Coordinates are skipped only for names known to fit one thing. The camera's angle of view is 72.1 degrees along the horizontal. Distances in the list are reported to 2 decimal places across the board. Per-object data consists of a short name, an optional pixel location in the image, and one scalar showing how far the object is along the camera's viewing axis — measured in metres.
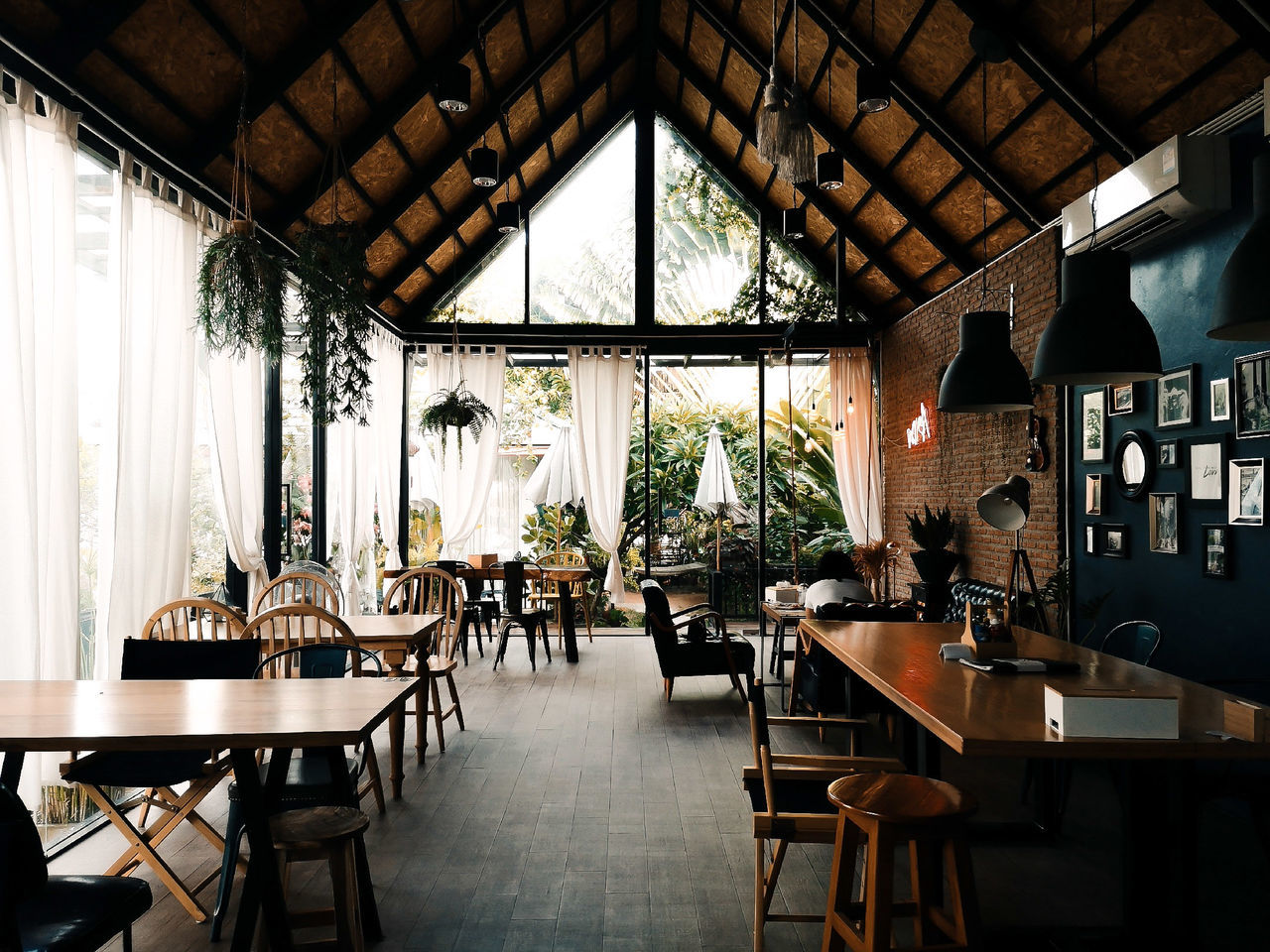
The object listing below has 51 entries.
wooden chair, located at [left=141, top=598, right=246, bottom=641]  3.76
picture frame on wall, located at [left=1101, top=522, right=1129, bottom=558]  5.10
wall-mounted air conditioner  4.21
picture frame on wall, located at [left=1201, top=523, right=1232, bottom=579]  4.25
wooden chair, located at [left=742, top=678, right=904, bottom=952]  2.51
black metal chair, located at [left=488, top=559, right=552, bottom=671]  7.63
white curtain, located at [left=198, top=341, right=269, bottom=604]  5.18
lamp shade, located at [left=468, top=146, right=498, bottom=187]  6.17
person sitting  5.61
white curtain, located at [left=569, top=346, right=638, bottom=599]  9.29
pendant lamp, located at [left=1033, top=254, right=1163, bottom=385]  3.05
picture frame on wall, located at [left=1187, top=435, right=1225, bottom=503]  4.29
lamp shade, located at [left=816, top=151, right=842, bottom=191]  6.22
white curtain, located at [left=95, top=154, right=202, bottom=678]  4.16
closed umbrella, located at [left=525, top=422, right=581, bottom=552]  9.26
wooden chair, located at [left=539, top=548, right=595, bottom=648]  8.86
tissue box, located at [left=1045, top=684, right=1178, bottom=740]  2.30
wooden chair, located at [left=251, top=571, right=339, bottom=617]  4.72
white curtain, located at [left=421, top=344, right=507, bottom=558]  9.32
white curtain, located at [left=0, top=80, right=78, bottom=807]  3.31
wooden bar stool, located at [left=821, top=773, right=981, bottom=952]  2.20
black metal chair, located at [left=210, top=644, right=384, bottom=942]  2.83
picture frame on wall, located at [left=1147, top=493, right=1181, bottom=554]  4.66
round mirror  4.87
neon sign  8.01
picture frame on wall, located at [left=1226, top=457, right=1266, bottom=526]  4.02
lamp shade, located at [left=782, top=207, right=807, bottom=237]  8.11
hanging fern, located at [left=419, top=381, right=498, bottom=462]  7.75
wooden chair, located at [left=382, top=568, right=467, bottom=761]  4.85
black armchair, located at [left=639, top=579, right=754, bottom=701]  5.97
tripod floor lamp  5.80
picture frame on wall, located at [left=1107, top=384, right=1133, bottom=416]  5.05
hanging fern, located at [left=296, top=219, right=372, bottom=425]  4.30
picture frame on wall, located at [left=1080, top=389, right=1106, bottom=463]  5.35
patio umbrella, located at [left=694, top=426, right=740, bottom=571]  9.16
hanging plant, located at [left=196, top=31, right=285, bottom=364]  3.74
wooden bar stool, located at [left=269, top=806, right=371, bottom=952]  2.38
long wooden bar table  2.28
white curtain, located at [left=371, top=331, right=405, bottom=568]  8.66
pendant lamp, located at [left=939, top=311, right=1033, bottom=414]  3.85
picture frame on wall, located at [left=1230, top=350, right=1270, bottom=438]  3.99
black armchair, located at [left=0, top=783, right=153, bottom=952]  1.59
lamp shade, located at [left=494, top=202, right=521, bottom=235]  7.76
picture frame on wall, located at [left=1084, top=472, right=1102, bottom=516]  5.36
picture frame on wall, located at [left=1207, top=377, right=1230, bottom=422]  4.24
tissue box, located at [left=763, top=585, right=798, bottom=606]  6.41
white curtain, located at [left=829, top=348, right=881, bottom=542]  9.28
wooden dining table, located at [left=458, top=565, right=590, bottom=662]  7.77
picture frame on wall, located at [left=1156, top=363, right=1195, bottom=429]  4.51
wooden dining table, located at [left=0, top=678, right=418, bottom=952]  2.29
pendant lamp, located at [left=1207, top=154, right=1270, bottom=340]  2.34
